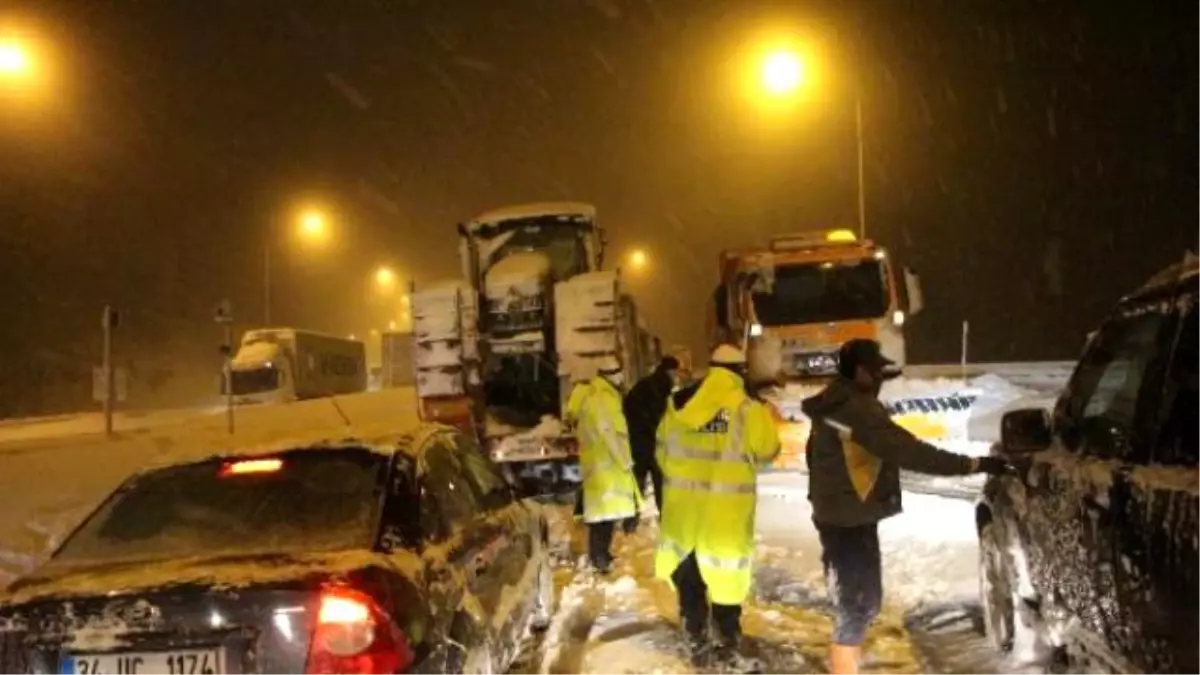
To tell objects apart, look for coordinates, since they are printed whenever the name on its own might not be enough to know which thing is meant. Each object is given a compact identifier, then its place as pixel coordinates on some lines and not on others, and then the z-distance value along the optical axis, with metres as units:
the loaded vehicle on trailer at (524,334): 14.77
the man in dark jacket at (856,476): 5.35
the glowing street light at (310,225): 40.34
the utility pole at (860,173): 22.90
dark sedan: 4.07
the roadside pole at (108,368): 19.17
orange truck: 15.70
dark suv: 3.26
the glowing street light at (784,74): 20.78
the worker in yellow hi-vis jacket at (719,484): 6.33
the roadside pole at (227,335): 17.08
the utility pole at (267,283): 43.75
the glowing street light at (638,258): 62.59
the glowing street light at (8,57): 17.56
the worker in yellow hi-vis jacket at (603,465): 9.23
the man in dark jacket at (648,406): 10.18
